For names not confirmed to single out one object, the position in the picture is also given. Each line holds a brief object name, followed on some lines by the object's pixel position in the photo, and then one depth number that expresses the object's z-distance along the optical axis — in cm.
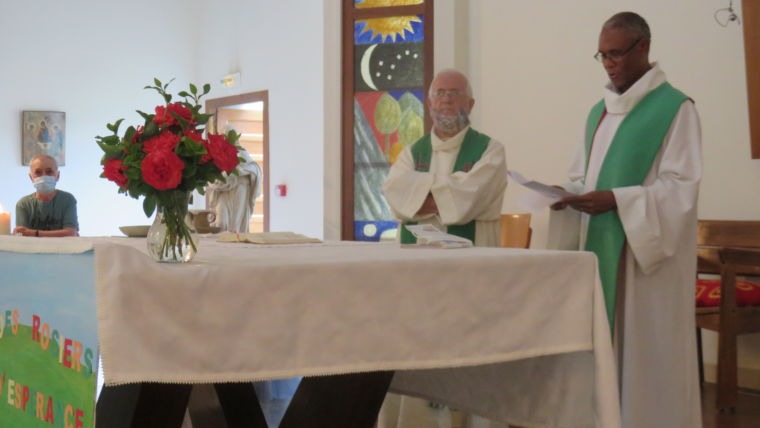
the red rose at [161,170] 226
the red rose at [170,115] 235
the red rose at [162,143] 229
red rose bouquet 228
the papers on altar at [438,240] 282
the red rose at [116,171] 233
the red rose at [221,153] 235
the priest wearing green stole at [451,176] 378
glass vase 232
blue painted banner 217
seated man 584
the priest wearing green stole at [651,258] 342
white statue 849
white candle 405
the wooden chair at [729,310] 466
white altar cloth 196
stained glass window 661
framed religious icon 1018
